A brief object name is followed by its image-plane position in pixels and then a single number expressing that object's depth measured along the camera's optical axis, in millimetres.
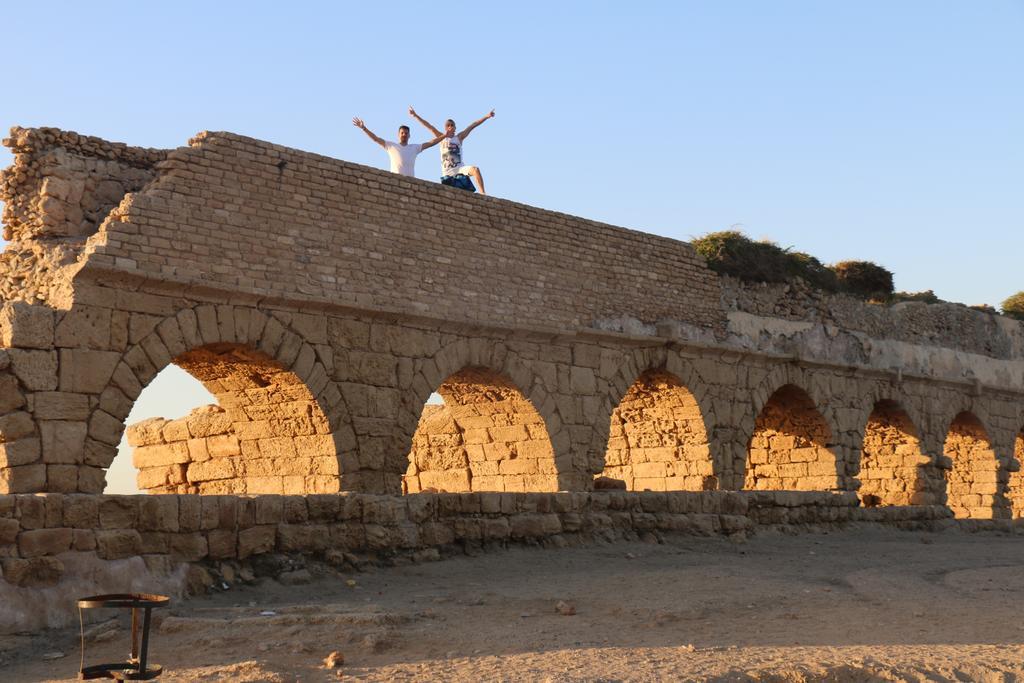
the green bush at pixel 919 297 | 20922
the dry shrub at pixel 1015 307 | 23641
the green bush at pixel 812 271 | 18375
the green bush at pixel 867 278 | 19891
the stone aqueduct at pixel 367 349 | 10391
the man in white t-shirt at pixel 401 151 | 13781
